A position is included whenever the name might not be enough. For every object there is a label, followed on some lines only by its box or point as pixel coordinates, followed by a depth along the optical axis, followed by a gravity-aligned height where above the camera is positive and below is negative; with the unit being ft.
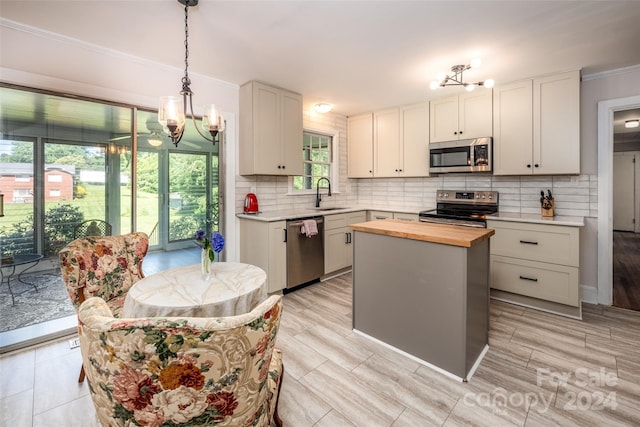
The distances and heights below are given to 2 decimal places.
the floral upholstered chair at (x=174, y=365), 2.66 -1.44
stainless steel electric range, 11.37 +0.13
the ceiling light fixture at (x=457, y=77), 9.00 +4.76
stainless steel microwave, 11.86 +2.32
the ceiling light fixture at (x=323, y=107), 13.43 +4.76
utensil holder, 10.84 +0.06
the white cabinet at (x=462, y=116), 11.98 +4.00
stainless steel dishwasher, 11.75 -1.77
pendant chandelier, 6.11 +2.09
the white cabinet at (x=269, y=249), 11.09 -1.41
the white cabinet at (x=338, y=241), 13.28 -1.36
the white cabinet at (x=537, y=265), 9.61 -1.86
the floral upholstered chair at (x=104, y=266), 6.31 -1.23
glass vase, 6.11 -1.08
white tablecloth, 4.79 -1.43
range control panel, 12.74 +0.64
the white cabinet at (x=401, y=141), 13.94 +3.45
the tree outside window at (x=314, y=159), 15.40 +2.82
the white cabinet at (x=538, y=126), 10.18 +3.06
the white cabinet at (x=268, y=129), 11.52 +3.34
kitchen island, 6.43 -1.88
